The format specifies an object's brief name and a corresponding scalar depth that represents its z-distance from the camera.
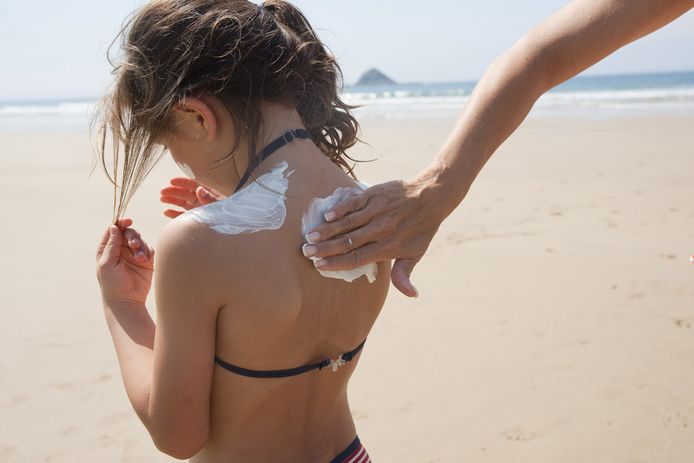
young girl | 1.20
